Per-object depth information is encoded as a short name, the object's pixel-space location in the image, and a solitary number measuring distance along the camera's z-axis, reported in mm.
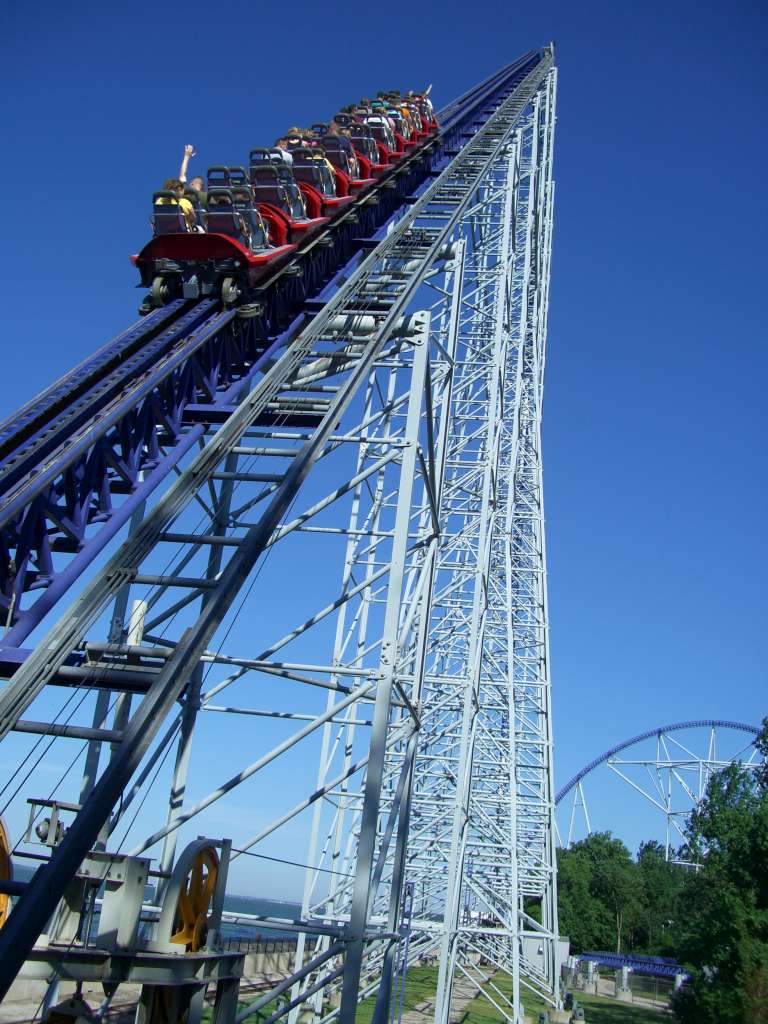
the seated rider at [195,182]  9992
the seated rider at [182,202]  9586
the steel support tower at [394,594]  6500
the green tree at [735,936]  18203
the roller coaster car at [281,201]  10484
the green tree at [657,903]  56406
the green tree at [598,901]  60094
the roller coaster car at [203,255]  9312
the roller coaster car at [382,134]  15328
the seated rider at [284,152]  11617
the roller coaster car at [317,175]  12031
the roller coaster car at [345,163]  12992
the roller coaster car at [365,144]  14516
